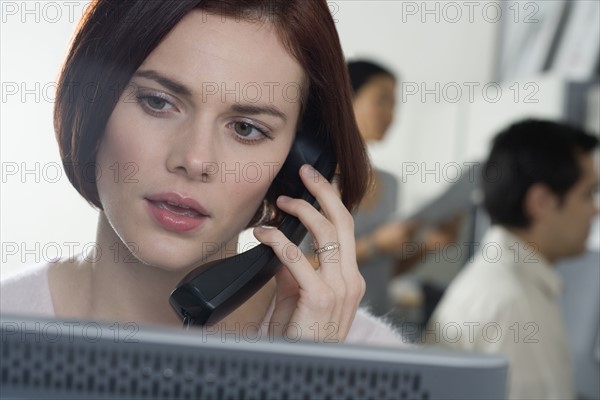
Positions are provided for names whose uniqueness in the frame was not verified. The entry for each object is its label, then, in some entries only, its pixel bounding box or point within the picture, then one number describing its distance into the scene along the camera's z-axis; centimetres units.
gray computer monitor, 86
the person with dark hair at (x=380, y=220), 216
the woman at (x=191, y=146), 124
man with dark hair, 189
